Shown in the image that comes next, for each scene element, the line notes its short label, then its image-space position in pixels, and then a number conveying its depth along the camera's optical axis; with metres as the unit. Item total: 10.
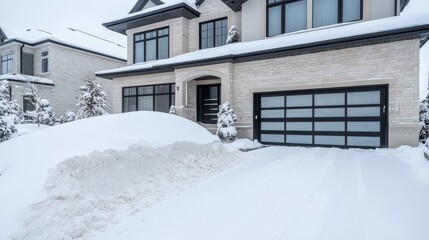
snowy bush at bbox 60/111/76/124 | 15.54
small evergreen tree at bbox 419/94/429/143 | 8.61
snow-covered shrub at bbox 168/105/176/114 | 12.19
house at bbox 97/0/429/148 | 8.02
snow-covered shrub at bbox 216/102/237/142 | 9.74
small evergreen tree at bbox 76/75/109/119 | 14.47
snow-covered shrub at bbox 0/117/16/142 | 6.98
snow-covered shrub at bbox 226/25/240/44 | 12.15
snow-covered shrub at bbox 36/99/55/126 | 14.89
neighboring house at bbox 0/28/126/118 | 18.08
